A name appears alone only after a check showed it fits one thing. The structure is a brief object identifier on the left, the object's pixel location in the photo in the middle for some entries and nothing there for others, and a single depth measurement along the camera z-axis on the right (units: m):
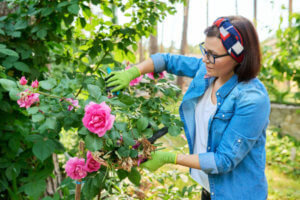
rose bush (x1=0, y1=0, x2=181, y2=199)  0.95
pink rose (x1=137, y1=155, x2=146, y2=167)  1.17
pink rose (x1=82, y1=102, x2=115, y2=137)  0.84
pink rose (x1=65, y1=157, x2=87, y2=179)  1.20
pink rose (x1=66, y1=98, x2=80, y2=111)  1.00
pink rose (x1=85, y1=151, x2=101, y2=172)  1.17
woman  1.22
